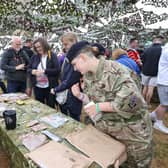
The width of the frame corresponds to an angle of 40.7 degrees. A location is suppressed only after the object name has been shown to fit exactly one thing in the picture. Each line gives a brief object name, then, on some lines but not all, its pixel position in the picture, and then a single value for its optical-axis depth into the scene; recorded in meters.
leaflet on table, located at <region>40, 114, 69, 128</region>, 1.72
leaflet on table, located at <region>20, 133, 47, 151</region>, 1.36
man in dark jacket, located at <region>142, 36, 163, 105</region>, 3.61
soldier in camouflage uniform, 1.18
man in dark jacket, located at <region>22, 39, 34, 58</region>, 3.48
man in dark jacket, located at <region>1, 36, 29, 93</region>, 2.96
